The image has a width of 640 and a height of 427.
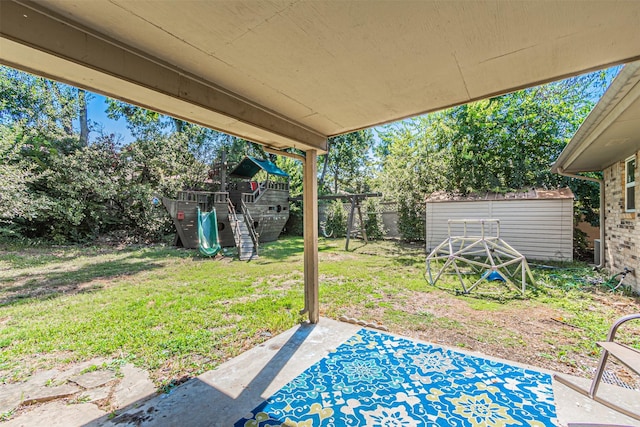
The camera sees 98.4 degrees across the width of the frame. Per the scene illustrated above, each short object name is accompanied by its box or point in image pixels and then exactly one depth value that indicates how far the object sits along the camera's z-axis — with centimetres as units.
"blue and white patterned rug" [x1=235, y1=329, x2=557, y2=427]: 186
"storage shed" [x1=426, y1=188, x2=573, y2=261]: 738
